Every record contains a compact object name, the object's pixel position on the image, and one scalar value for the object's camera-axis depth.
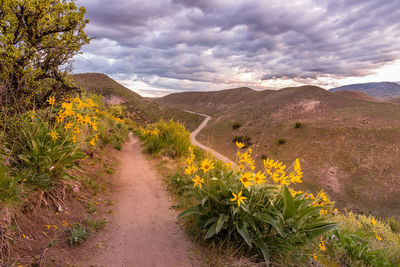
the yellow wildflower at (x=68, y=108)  3.31
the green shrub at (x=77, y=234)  2.64
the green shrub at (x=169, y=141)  7.72
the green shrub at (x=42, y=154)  2.94
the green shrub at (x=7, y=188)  2.25
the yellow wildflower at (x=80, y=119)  3.39
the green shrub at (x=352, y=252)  2.87
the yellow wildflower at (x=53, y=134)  3.12
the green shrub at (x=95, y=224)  3.04
